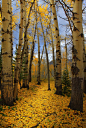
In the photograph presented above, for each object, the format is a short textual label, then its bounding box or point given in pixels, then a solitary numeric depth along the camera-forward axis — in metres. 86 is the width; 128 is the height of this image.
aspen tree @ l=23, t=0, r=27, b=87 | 6.97
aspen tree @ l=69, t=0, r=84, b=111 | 2.71
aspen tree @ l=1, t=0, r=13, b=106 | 3.16
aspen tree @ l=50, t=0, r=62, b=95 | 4.90
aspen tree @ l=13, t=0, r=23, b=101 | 3.76
